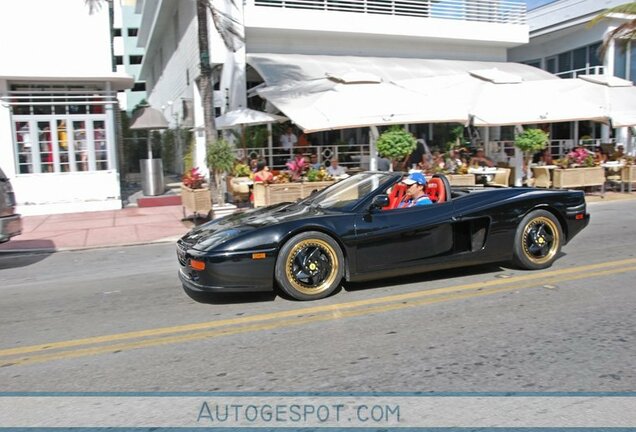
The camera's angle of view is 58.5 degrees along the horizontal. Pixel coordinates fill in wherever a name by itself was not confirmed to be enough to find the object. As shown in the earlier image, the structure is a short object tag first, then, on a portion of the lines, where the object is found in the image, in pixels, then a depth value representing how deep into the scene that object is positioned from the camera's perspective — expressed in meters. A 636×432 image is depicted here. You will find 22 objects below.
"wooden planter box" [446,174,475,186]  13.29
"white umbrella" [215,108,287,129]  14.68
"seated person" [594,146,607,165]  15.14
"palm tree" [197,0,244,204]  12.13
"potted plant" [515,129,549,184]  14.32
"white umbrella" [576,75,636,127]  15.62
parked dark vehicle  7.99
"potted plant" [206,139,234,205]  12.03
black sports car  5.36
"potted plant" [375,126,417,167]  12.89
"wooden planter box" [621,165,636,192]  14.85
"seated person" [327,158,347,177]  13.97
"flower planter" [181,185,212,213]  11.33
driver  6.23
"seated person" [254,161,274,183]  12.30
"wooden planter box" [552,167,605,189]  14.15
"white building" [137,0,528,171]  16.89
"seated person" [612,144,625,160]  16.66
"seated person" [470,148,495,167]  15.17
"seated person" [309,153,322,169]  16.05
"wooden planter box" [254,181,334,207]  11.96
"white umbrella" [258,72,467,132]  13.06
